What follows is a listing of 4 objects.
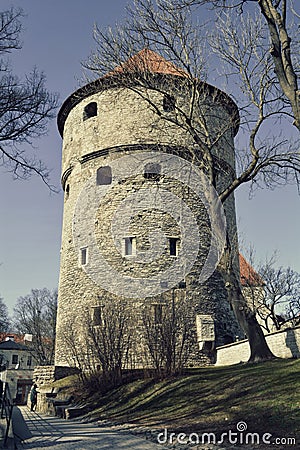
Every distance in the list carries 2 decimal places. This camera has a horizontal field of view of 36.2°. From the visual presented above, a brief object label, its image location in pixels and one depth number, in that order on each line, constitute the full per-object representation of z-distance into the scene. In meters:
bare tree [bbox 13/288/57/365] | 35.56
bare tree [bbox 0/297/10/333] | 36.05
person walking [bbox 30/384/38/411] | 14.59
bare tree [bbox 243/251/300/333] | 24.92
